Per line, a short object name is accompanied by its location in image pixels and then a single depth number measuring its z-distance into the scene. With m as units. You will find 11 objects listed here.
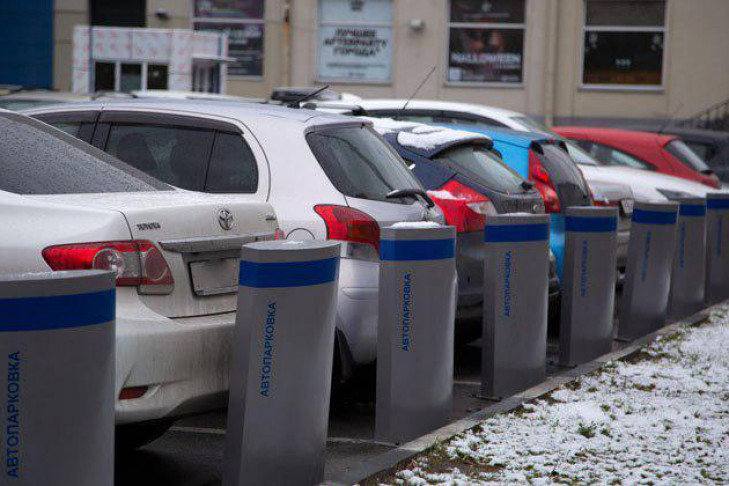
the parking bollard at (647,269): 16.77
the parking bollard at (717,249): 21.14
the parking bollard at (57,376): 5.87
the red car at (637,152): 26.06
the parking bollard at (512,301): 12.15
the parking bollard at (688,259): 18.81
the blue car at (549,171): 16.74
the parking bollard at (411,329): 10.05
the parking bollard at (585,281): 14.34
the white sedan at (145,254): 7.66
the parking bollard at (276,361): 7.75
